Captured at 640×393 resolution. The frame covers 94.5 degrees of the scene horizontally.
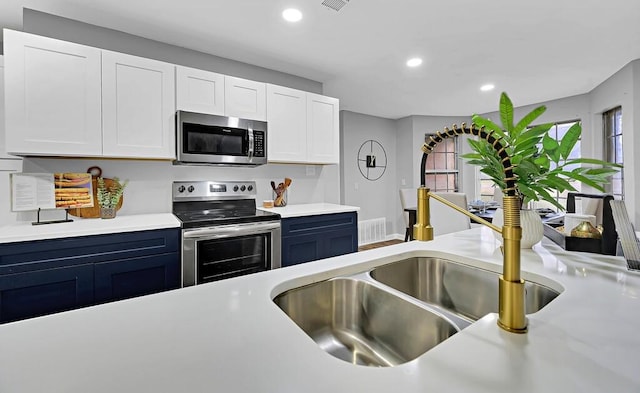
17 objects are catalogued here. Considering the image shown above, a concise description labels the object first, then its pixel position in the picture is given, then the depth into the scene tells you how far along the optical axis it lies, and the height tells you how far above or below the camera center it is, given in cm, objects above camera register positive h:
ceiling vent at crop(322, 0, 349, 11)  213 +140
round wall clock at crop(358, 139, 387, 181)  551 +67
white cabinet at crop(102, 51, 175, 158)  224 +71
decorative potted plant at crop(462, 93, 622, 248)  102 +14
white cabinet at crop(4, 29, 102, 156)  194 +70
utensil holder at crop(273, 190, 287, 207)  329 -5
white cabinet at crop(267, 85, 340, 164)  304 +75
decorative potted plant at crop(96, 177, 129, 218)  227 -1
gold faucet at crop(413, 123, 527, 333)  65 -15
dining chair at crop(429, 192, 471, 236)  279 -24
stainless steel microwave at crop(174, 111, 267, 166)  249 +50
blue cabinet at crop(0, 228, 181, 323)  171 -47
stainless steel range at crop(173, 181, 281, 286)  220 -29
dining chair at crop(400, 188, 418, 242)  452 -6
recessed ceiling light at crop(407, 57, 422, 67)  317 +146
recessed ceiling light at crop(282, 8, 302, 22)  224 +140
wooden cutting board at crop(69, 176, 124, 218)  234 -11
